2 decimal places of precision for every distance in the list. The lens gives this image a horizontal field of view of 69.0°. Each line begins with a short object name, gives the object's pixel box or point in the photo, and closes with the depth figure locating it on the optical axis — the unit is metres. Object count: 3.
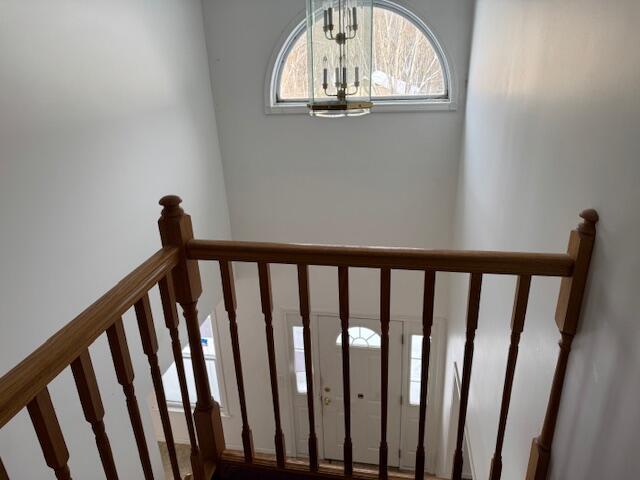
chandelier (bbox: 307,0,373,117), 2.23
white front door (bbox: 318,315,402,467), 4.64
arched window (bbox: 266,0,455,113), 3.44
